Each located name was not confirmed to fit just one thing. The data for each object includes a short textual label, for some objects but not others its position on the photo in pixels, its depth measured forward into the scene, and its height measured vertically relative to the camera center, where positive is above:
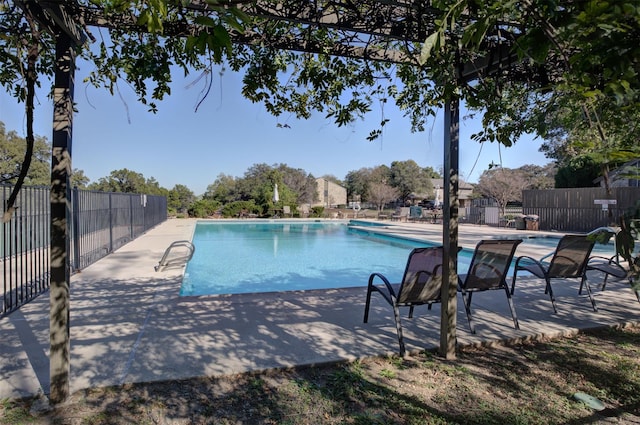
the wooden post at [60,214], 2.26 -0.04
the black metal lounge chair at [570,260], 4.32 -0.61
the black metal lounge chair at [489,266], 3.74 -0.59
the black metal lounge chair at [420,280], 3.34 -0.66
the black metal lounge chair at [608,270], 4.67 -0.80
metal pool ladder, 6.93 -1.12
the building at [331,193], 55.76 +2.28
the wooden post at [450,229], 2.99 -0.17
